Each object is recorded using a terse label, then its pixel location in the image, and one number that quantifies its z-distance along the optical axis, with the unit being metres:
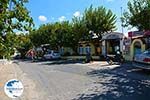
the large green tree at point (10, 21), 2.50
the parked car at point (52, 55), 17.66
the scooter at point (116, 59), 10.50
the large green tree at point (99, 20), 14.72
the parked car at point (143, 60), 6.88
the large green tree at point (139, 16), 7.56
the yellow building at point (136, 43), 11.43
